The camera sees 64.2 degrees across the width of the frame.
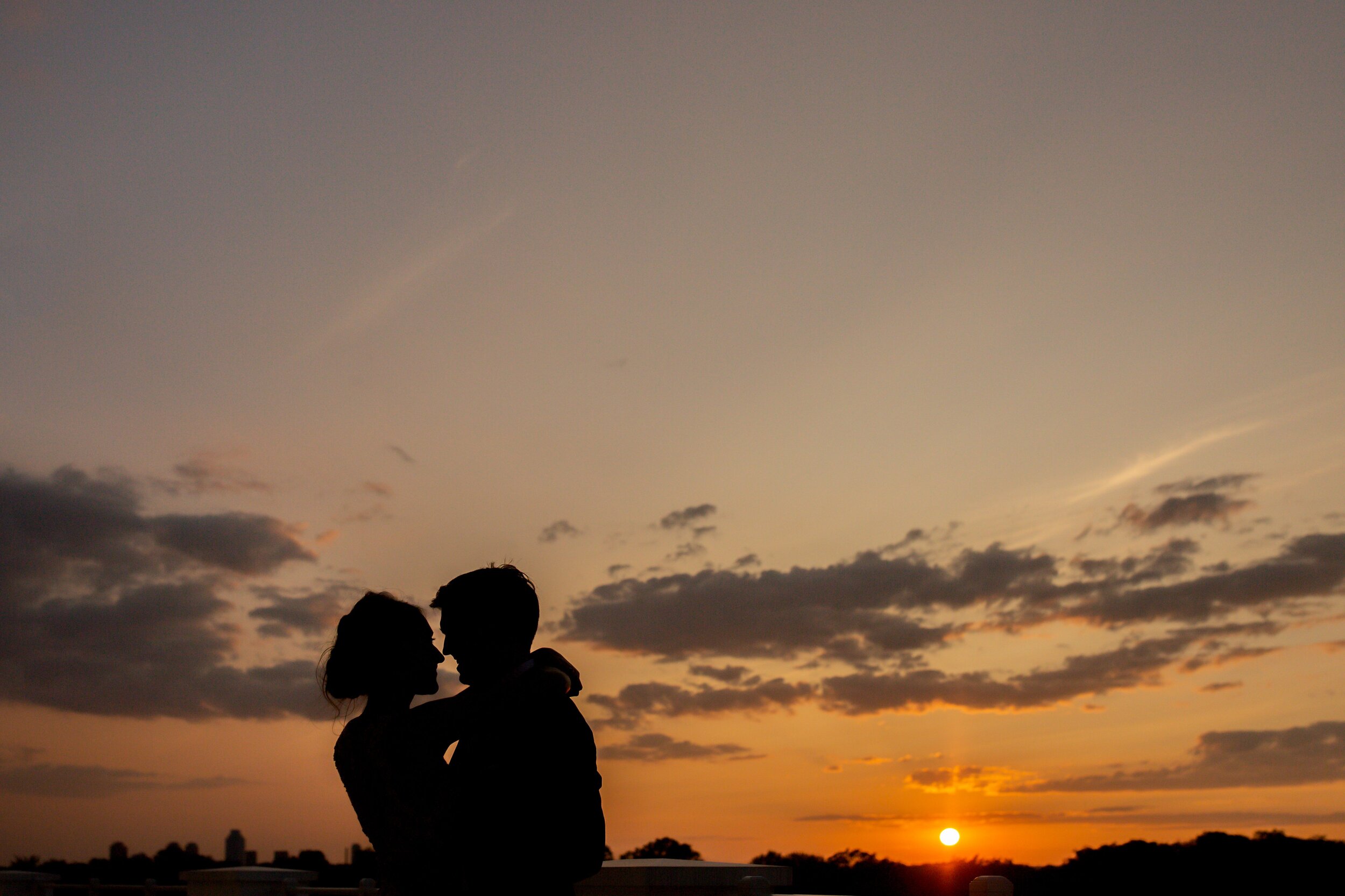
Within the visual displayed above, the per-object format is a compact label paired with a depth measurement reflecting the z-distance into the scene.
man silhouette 2.75
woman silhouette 2.92
